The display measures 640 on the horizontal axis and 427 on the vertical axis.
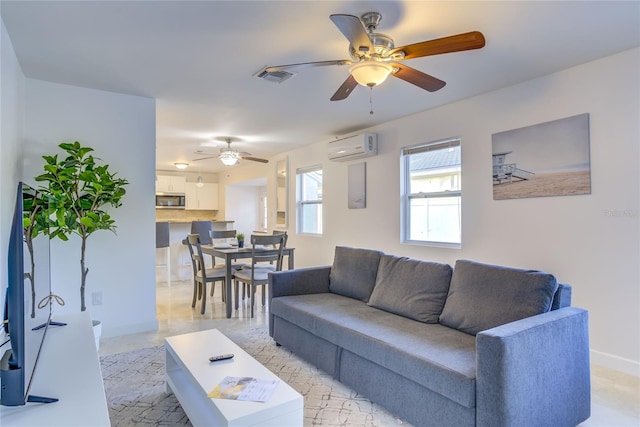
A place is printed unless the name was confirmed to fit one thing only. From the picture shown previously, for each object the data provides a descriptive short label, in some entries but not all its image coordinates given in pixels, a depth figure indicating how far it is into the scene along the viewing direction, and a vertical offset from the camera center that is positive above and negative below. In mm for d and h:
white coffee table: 1470 -759
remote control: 1941 -735
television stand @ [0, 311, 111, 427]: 1068 -576
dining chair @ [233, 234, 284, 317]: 4152 -482
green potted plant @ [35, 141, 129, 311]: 2834 +226
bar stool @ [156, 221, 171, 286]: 5715 -222
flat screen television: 1118 -364
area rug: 2066 -1119
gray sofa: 1628 -690
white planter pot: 2961 -883
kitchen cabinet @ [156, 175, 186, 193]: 8781 +917
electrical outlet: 3488 -733
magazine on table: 1565 -755
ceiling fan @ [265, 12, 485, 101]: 1838 +939
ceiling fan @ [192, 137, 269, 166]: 5477 +972
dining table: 4094 -387
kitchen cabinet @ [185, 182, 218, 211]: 9312 +639
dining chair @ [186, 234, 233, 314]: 4273 -645
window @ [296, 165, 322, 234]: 6074 +352
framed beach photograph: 2889 +501
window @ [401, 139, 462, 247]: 3982 +296
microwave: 8945 +505
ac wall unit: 4738 +982
